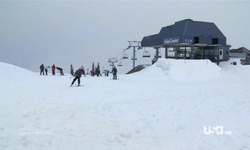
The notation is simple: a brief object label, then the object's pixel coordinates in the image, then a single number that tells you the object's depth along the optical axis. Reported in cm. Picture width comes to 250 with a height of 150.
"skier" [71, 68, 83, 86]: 2017
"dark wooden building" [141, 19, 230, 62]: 4106
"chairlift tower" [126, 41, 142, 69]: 5119
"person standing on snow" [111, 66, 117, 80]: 2759
